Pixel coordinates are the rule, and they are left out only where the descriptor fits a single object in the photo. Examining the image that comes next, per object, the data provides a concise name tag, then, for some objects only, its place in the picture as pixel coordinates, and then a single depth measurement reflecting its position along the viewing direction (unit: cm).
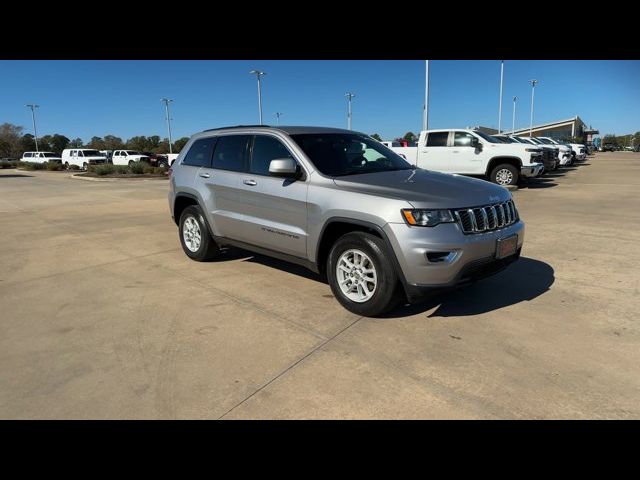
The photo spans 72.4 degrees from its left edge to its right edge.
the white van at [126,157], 3933
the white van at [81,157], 4012
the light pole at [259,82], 4309
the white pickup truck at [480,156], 1363
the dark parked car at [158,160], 3862
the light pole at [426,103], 2060
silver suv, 360
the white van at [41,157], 4738
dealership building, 8775
